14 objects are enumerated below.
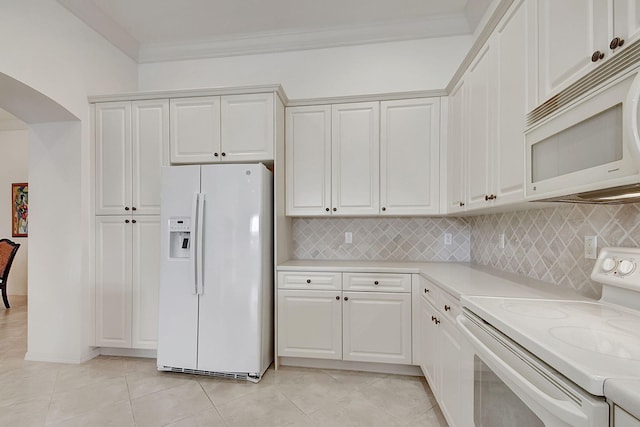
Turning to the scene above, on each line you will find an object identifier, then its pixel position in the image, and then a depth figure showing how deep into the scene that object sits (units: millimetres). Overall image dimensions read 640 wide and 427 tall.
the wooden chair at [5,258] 4738
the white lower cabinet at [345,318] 2615
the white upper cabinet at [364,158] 2895
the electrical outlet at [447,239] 3109
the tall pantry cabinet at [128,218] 2941
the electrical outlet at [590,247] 1509
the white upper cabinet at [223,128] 2805
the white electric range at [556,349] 710
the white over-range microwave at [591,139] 885
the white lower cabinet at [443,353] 1583
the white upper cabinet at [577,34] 996
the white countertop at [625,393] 583
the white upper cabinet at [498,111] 1572
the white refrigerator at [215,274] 2547
